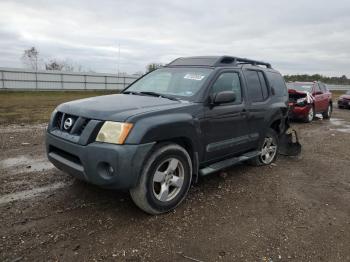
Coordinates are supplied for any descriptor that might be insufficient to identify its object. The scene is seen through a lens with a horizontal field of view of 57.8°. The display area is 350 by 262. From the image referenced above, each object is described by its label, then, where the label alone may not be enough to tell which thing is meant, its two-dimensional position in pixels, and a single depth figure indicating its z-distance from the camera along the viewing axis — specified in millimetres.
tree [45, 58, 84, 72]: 46466
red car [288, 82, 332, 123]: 12594
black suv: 3357
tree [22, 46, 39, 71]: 43681
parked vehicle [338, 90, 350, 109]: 20469
